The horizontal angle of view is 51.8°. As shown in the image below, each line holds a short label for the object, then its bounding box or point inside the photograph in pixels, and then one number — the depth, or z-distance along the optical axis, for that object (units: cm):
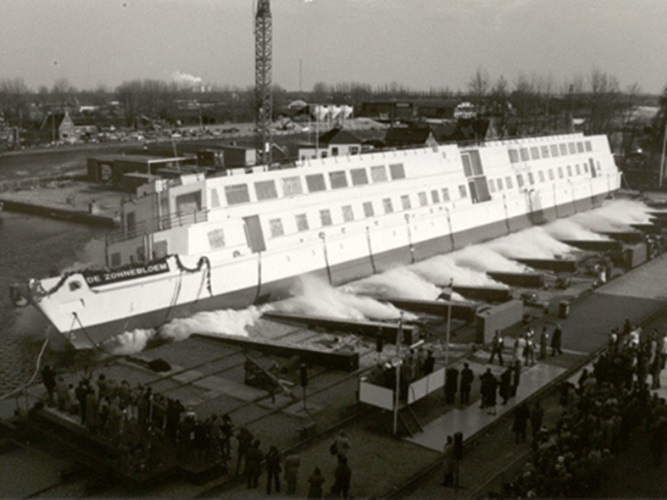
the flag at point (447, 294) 2299
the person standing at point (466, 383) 1995
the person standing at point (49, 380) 1980
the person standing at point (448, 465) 1557
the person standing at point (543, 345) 2381
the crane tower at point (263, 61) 6331
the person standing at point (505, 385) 1991
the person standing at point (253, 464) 1528
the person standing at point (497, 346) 2341
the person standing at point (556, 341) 2431
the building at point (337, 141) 7420
